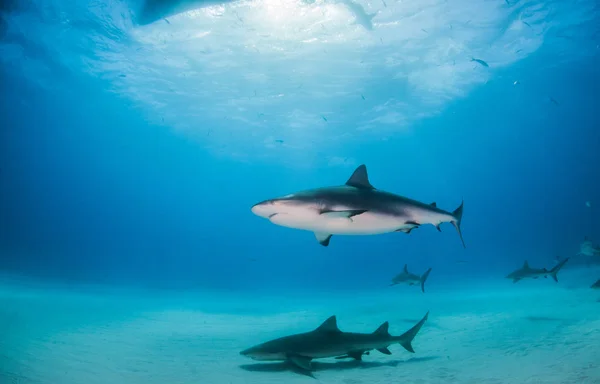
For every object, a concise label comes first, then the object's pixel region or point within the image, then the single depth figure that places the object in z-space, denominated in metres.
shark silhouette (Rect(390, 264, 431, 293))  13.49
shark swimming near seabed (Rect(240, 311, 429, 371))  5.15
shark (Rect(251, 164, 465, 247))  3.92
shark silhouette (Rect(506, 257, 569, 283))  10.87
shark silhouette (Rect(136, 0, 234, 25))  16.00
